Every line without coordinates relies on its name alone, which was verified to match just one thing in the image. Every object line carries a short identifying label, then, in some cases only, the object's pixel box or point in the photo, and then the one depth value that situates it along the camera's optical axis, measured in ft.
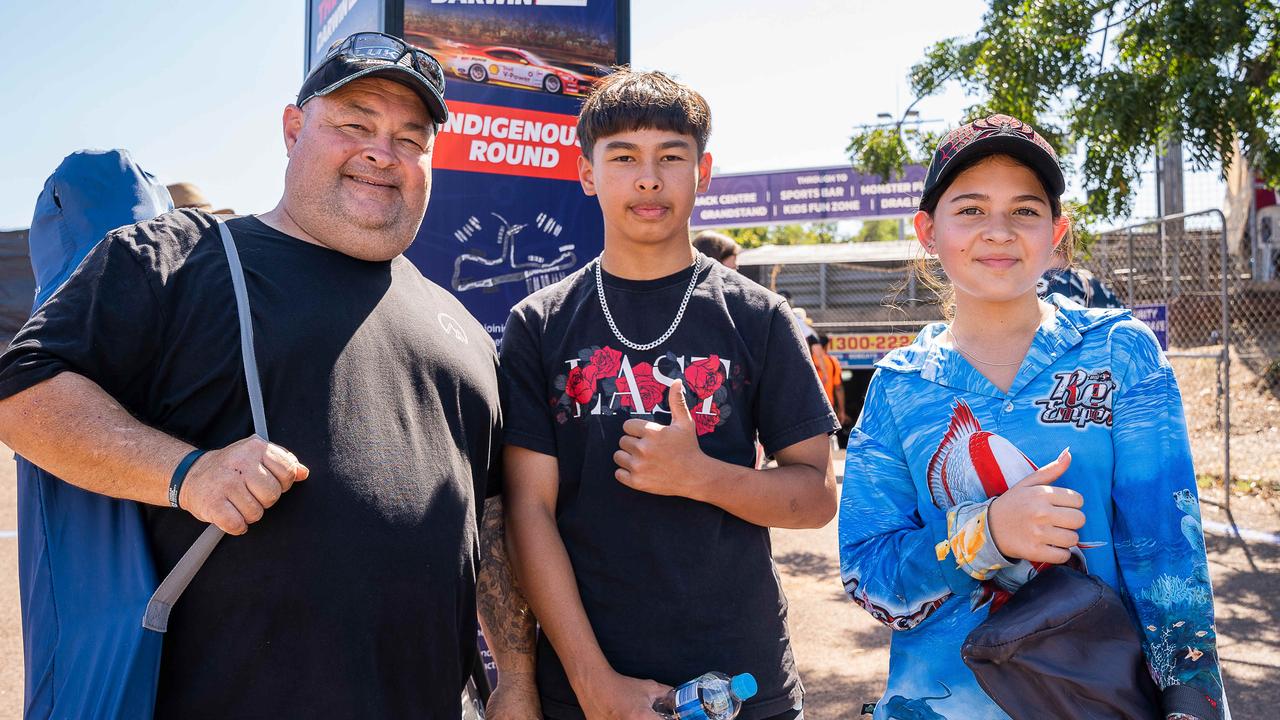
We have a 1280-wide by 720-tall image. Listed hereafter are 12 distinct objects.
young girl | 5.53
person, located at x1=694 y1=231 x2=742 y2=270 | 21.22
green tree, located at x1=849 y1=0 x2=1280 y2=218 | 20.01
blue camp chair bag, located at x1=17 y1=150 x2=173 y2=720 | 5.51
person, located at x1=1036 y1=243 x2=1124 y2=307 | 15.58
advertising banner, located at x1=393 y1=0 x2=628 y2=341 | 11.92
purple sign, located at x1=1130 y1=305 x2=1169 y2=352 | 27.40
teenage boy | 6.93
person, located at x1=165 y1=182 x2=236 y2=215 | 13.47
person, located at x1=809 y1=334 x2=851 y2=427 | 32.23
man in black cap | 5.55
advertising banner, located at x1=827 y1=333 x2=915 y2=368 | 46.16
